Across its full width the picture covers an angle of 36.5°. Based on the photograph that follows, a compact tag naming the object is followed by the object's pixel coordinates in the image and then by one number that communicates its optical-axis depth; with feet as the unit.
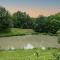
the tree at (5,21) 71.90
